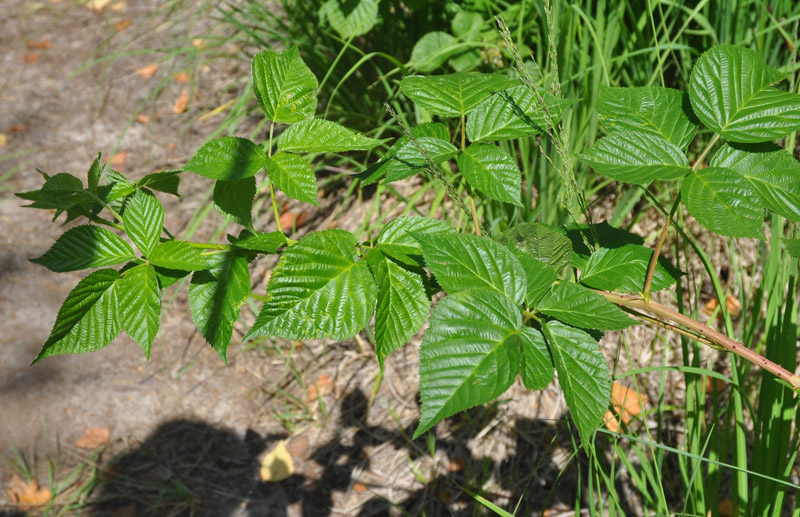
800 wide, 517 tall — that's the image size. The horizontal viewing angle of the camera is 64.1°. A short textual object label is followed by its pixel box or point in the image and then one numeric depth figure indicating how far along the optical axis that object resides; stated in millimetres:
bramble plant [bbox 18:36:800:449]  637
